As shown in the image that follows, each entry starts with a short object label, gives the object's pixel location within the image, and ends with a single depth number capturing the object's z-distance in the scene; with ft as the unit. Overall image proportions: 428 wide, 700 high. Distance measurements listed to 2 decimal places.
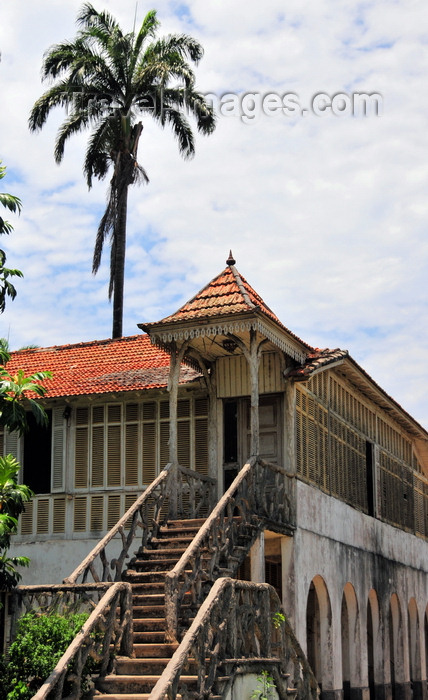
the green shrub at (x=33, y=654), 37.01
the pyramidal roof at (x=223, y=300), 51.21
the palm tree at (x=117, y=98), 97.09
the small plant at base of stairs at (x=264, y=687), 40.19
